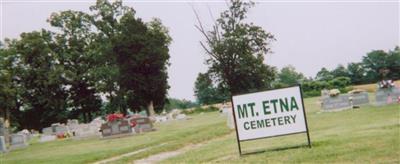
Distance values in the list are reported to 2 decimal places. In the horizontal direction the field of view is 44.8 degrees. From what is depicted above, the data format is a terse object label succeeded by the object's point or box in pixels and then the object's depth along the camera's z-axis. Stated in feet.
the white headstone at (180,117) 136.87
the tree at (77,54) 183.83
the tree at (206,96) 280.16
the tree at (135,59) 169.58
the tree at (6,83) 102.58
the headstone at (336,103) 81.97
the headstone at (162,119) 135.18
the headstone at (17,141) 90.99
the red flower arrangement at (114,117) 90.84
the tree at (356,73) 274.77
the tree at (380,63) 263.08
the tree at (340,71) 290.76
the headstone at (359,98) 84.89
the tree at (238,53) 167.84
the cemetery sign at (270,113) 30.30
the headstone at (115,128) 90.07
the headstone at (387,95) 76.69
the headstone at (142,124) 91.56
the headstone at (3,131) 98.27
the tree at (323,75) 293.53
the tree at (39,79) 181.16
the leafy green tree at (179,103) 361.06
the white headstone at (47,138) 116.16
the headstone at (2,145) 79.30
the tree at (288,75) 394.69
